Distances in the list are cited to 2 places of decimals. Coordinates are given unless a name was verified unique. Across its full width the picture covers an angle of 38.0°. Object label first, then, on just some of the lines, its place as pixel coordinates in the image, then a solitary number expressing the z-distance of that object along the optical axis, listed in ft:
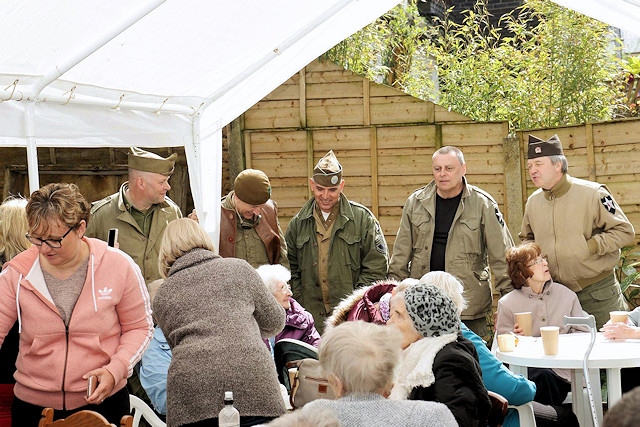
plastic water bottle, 10.23
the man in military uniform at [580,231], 18.75
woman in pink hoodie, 11.73
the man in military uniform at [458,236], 19.04
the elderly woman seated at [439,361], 11.13
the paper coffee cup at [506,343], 15.67
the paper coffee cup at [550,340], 14.96
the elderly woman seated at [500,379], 13.28
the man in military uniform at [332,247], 19.97
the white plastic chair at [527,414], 14.02
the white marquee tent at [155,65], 13.43
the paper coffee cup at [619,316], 16.47
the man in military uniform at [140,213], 17.65
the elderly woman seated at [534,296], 17.93
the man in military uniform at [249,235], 19.92
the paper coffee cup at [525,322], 17.16
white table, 14.64
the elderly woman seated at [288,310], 16.79
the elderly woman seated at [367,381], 9.26
